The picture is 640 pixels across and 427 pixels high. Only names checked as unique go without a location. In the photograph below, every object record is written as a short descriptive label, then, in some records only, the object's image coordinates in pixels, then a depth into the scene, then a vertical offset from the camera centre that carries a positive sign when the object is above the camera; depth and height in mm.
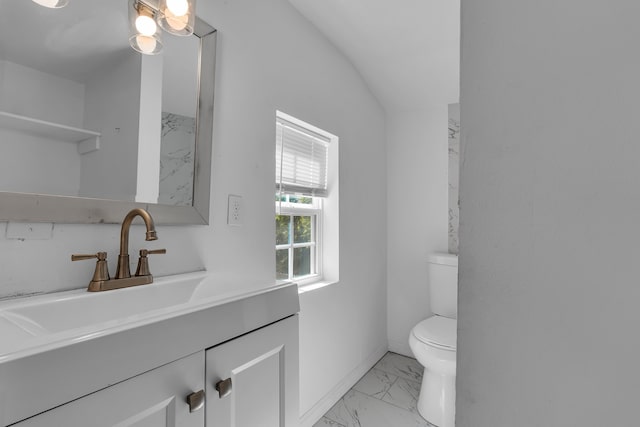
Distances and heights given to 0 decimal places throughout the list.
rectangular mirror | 718 +289
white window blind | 1587 +365
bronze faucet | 778 -117
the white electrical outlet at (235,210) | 1179 +53
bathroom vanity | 425 -229
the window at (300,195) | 1621 +171
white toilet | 1595 -715
